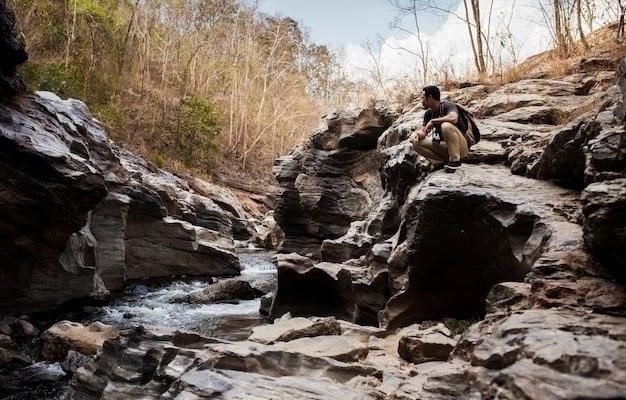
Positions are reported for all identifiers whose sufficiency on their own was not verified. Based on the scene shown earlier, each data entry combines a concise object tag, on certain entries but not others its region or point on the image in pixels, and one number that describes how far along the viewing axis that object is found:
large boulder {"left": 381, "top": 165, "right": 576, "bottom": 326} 5.69
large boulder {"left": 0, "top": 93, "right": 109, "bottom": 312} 8.76
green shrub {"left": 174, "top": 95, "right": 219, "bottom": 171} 28.64
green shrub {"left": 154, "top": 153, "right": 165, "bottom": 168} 24.20
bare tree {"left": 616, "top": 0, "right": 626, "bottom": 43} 9.52
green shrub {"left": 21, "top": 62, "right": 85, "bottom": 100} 16.75
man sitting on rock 7.20
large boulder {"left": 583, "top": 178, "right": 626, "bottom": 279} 3.62
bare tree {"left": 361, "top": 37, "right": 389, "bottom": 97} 18.75
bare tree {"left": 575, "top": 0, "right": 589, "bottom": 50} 11.58
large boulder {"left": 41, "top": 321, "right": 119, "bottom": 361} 7.73
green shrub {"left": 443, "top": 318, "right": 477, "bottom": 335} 5.87
